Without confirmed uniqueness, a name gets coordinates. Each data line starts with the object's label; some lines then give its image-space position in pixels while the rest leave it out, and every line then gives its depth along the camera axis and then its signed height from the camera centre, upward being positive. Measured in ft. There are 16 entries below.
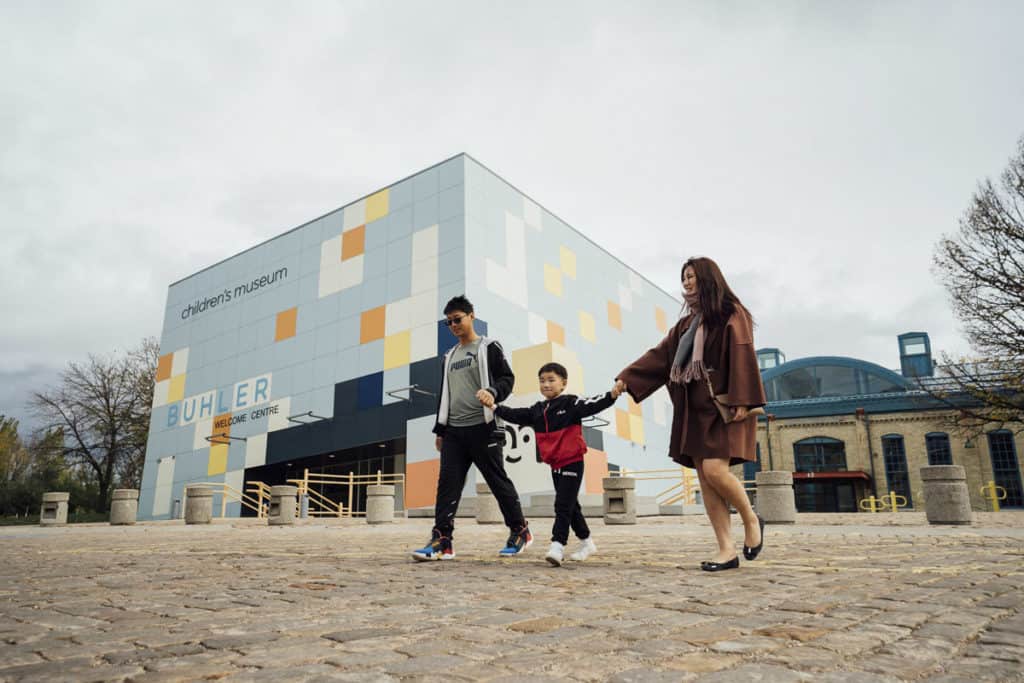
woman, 15.03 +2.40
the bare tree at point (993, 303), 57.06 +16.01
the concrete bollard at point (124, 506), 57.00 +0.37
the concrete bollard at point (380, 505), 50.14 +0.31
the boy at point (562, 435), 17.19 +1.73
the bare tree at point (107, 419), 114.73 +14.55
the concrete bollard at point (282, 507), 52.90 +0.22
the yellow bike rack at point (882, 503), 106.32 +0.58
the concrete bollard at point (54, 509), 65.82 +0.19
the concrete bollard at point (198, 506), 54.13 +0.33
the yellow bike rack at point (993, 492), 93.66 +1.78
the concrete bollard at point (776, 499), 38.50 +0.46
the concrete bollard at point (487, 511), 45.29 -0.12
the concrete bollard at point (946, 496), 34.35 +0.50
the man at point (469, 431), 18.15 +1.94
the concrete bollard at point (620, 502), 41.70 +0.36
